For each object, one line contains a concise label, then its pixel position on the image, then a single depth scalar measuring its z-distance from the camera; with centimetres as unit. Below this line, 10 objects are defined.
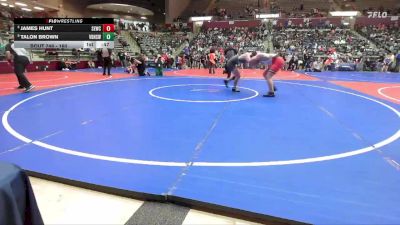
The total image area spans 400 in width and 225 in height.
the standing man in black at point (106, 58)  1538
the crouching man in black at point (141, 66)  1571
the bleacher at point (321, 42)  2613
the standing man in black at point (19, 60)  914
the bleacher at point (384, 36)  2610
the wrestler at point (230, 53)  1049
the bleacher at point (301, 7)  3556
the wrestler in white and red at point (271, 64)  897
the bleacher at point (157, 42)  3007
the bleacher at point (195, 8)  4090
